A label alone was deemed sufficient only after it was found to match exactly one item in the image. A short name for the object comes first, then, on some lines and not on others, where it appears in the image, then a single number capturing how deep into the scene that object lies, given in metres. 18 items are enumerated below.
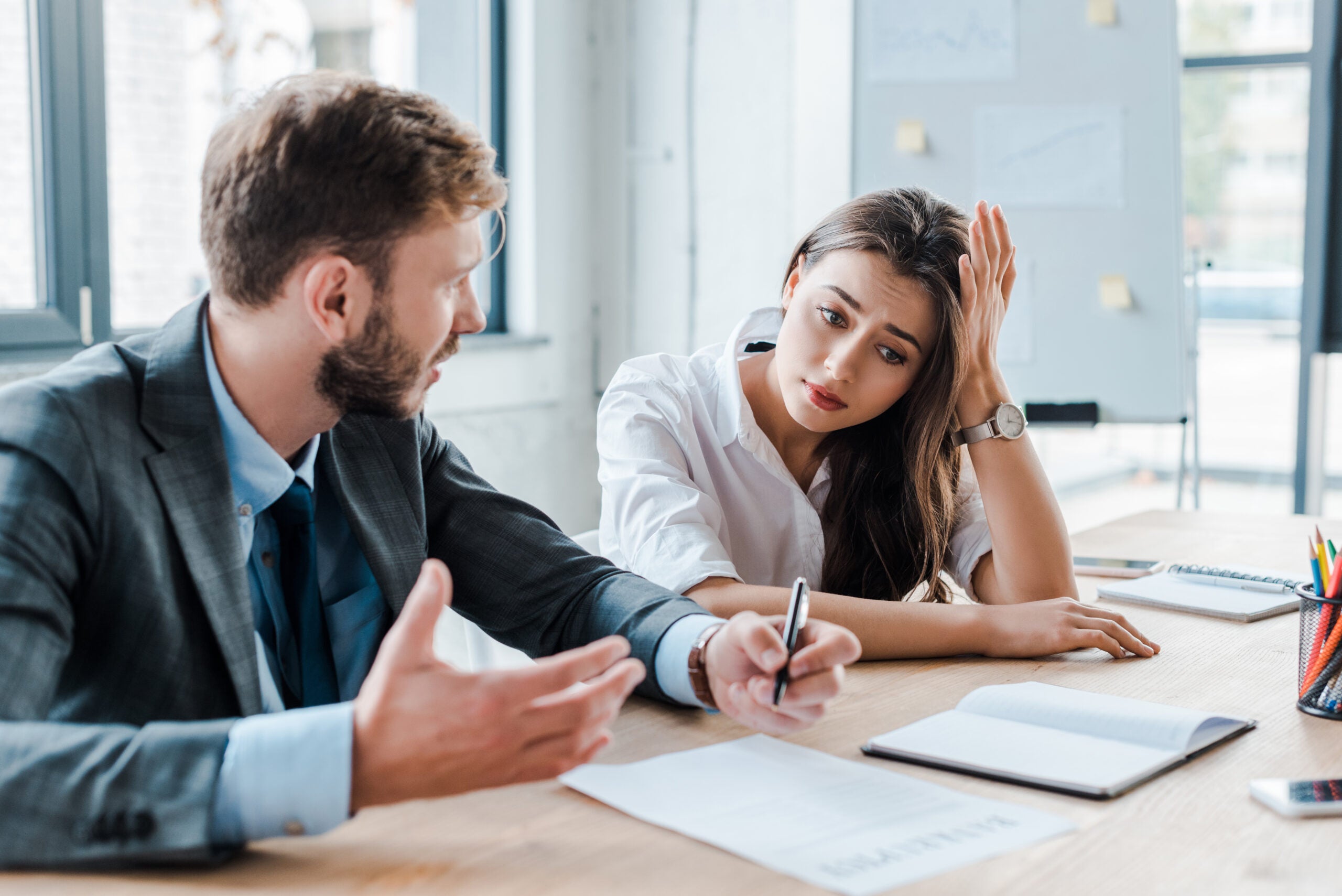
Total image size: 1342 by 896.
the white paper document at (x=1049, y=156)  2.92
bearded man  0.77
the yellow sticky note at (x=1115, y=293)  2.93
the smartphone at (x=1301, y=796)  0.90
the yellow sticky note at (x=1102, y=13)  2.90
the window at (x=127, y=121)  2.44
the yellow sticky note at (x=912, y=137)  3.02
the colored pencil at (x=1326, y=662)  1.15
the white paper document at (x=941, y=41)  2.98
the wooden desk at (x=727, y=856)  0.76
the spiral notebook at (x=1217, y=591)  1.60
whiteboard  2.90
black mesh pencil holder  1.14
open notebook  0.96
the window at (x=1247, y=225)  3.45
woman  1.57
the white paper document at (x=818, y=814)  0.80
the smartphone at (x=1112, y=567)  1.84
